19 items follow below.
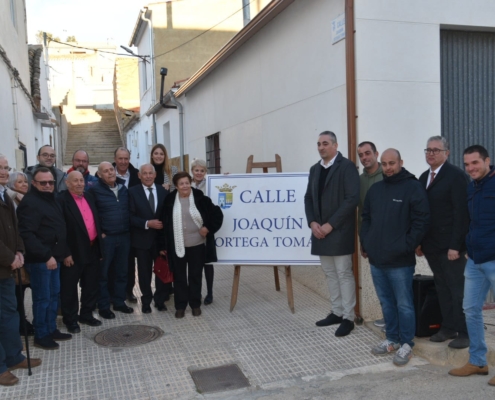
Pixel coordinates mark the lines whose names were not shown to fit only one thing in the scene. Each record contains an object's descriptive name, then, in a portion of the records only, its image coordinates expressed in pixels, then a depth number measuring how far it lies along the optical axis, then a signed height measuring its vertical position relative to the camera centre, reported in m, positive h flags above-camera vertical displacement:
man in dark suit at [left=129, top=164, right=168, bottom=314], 5.52 -0.63
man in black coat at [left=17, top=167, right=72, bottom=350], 4.34 -0.66
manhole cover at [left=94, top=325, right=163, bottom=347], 4.74 -1.69
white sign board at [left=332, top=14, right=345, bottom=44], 5.20 +1.56
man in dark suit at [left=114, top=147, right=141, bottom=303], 5.83 -0.05
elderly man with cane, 3.86 -1.00
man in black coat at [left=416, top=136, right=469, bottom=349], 3.97 -0.61
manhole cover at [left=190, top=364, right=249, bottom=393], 3.86 -1.76
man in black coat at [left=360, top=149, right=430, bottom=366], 3.98 -0.62
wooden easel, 5.50 -1.23
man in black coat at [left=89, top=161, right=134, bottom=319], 5.36 -0.63
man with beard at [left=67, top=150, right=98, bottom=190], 5.79 +0.14
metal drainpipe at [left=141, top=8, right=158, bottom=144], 17.67 +4.04
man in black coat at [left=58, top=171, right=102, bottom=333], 4.93 -0.78
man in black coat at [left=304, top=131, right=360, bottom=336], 4.66 -0.48
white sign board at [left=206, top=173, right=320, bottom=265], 5.61 -0.59
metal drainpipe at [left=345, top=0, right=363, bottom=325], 5.01 +0.78
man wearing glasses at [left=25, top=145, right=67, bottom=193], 5.51 +0.13
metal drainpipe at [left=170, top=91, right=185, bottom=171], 13.16 +1.28
